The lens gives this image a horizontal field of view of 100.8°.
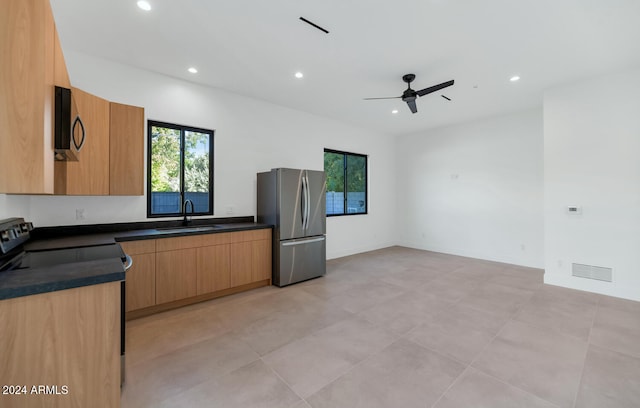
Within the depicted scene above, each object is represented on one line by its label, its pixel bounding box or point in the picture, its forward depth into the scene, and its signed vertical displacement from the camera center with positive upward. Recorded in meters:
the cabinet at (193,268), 2.86 -0.78
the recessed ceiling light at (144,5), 2.26 +1.74
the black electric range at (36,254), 1.54 -0.34
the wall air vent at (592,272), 3.59 -0.94
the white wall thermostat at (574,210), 3.78 -0.07
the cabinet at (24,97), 1.12 +0.47
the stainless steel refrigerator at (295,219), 3.94 -0.22
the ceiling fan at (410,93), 3.44 +1.48
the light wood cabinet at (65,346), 1.08 -0.62
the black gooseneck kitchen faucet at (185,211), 3.63 -0.08
